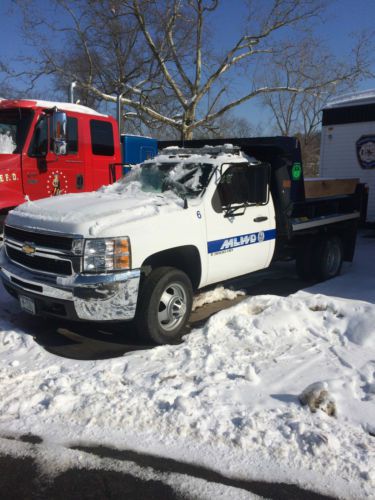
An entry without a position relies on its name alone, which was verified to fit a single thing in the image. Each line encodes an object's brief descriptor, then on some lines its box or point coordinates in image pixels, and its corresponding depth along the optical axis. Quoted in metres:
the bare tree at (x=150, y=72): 23.12
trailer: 12.69
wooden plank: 7.88
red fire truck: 7.48
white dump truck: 4.37
